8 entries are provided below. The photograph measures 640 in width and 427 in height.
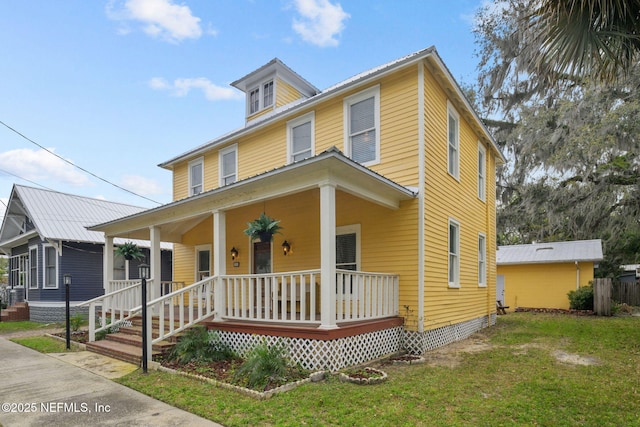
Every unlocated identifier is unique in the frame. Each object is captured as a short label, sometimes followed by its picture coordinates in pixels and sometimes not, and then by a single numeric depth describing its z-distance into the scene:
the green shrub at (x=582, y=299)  16.53
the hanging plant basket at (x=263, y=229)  8.39
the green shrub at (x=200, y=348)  7.43
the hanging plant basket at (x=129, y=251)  11.83
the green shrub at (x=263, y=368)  5.87
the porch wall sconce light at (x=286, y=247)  9.84
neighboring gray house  15.74
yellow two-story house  7.09
